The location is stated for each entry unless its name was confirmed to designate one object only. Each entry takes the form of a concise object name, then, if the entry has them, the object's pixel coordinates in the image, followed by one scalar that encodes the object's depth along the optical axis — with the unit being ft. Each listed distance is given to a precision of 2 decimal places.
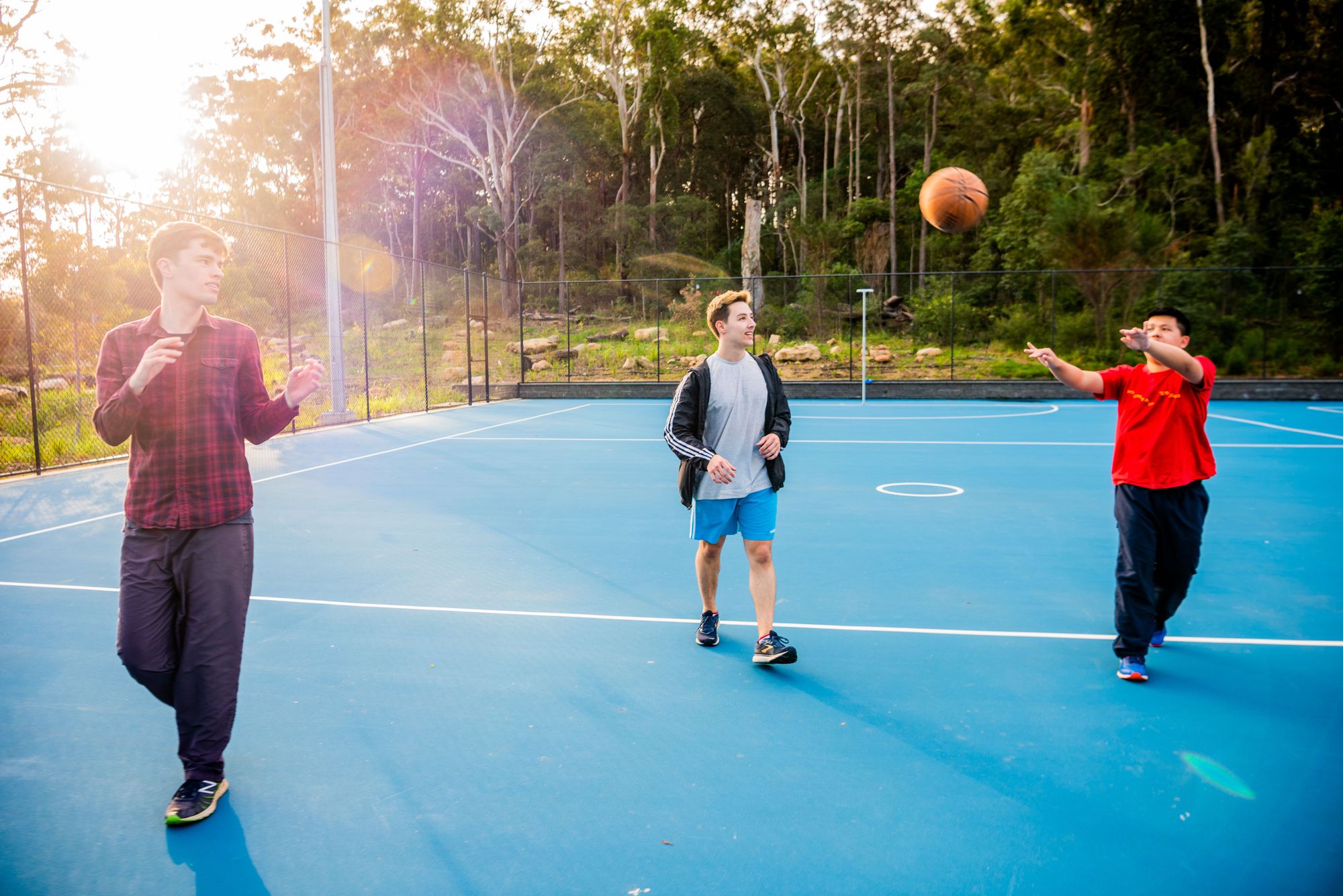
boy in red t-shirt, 12.57
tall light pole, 49.03
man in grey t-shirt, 13.48
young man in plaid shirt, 9.14
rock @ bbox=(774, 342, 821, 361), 77.92
